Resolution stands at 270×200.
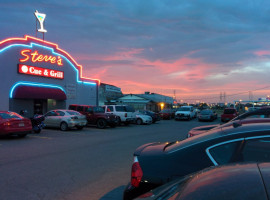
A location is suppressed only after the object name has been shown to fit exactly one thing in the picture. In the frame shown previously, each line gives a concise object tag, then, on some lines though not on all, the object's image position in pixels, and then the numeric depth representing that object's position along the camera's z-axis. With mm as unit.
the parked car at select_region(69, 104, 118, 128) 20406
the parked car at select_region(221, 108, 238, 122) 30156
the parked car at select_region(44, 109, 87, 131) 17844
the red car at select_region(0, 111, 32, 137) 12531
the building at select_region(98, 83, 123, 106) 46725
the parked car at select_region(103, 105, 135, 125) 23141
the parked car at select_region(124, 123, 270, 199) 3201
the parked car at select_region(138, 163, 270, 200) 1669
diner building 21453
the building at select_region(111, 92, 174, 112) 51000
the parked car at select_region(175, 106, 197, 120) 33812
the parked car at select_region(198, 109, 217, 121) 31969
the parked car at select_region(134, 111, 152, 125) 25872
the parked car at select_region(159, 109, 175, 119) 36219
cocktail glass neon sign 26750
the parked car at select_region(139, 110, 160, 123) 28203
